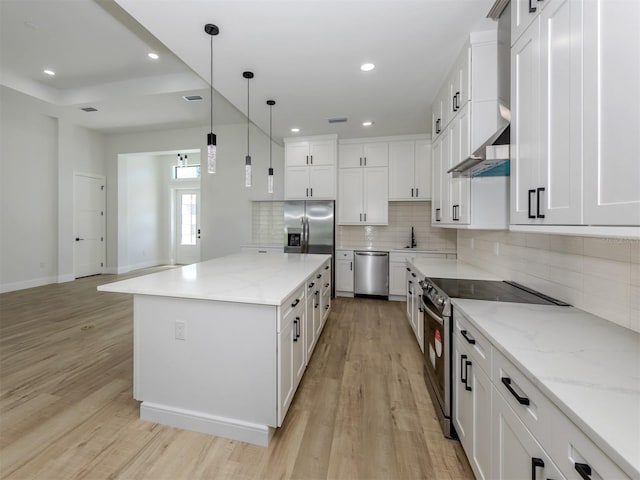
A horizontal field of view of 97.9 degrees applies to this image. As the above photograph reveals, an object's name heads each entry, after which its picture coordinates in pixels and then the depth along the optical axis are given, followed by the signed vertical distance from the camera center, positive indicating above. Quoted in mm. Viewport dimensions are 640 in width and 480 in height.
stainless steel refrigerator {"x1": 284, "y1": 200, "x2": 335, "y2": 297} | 4809 +162
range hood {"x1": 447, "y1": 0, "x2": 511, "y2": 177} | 1647 +633
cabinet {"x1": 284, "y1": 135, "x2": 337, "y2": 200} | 4785 +1197
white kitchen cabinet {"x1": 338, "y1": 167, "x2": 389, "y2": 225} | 4836 +707
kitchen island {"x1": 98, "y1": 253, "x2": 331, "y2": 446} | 1671 -740
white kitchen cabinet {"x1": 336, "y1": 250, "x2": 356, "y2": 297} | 4859 -606
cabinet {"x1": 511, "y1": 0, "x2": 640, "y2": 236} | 889 +473
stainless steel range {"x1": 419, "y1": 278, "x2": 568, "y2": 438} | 1737 -527
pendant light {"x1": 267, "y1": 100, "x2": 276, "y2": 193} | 2977 +1656
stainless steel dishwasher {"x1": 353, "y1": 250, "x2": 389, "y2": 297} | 4707 -629
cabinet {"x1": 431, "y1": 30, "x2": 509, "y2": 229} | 2119 +899
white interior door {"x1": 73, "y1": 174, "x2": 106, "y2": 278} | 6125 +249
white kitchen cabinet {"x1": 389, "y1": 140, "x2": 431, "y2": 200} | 4676 +1137
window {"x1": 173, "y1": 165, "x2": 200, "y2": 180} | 7969 +1857
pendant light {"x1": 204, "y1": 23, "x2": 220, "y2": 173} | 2119 +738
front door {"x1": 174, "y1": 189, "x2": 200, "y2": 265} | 8102 +288
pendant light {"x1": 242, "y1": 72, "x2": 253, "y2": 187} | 2672 +715
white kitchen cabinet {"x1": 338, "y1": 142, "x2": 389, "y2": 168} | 4840 +1450
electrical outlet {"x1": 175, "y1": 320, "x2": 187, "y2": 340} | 1787 -600
